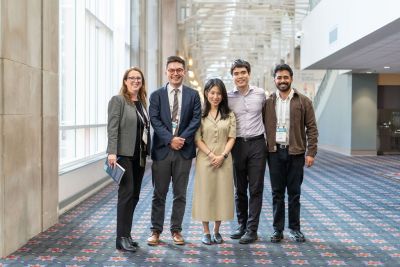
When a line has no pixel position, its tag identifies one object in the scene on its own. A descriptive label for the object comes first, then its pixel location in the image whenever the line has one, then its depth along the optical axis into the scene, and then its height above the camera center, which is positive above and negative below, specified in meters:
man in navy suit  4.97 -0.20
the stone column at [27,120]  4.55 -0.06
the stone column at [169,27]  18.53 +3.17
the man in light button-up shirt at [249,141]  5.12 -0.25
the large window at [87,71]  8.42 +0.81
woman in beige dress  4.98 -0.43
